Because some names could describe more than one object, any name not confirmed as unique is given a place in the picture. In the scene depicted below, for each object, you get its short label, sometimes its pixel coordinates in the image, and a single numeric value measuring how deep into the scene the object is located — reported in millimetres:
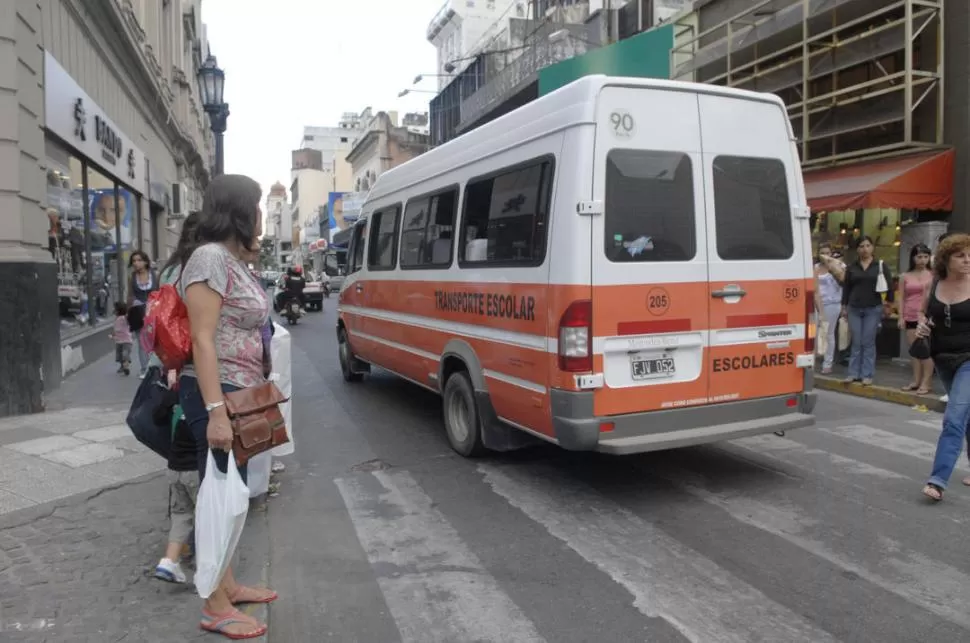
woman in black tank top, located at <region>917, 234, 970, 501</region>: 4988
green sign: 18531
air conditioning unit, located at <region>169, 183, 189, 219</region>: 22706
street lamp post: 11922
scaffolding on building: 11633
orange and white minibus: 4785
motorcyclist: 21078
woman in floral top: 3041
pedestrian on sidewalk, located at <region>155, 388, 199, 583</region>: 3553
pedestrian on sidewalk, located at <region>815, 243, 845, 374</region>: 10664
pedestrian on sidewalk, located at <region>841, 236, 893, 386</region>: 9336
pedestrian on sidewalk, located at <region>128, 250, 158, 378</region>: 9416
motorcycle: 20797
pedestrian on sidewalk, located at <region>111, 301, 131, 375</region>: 10492
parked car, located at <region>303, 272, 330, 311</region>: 26094
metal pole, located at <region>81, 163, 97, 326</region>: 12578
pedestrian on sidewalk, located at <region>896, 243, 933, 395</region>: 8789
